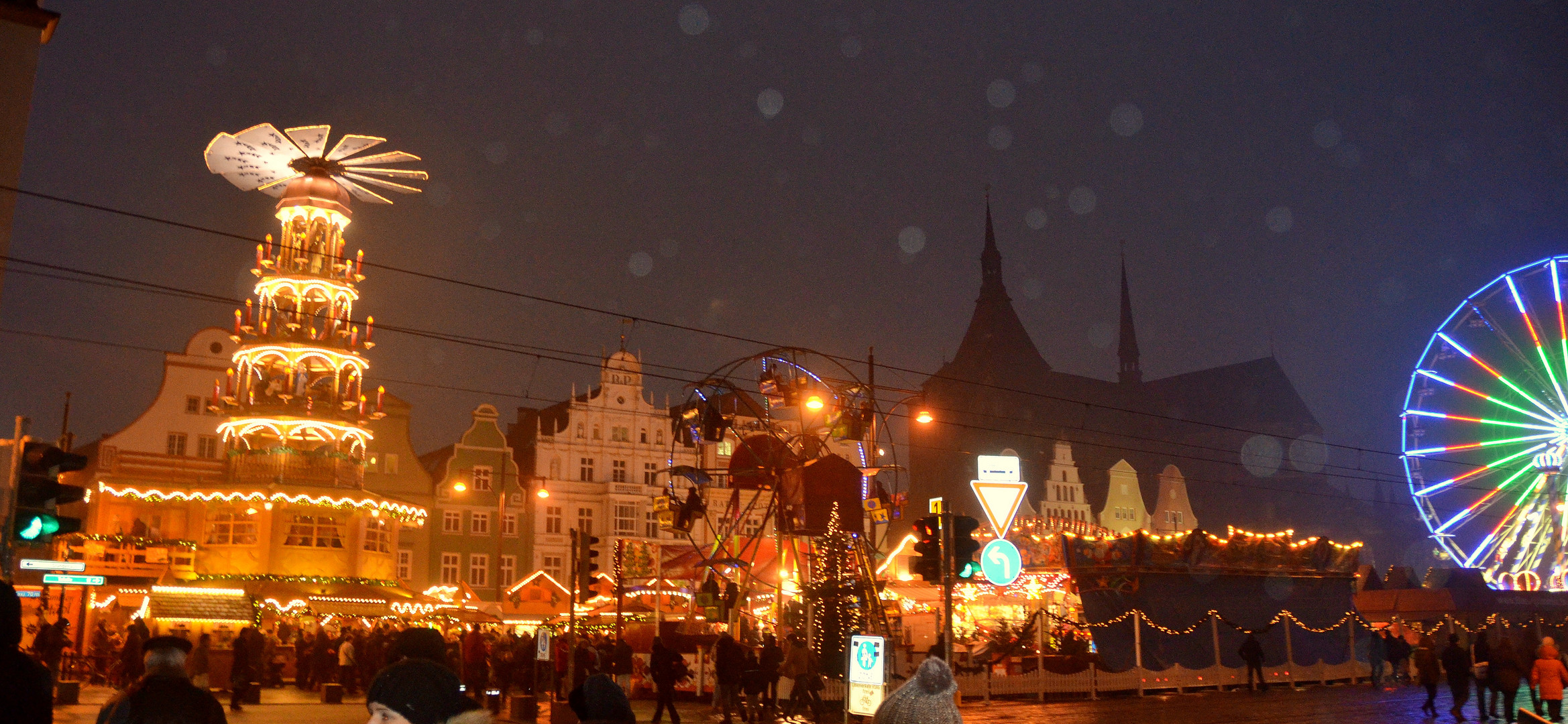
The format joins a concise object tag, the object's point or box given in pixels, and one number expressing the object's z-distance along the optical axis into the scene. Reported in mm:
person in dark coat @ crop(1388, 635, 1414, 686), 32594
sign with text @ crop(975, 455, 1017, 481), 19562
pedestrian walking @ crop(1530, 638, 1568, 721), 18234
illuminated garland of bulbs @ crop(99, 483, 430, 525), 37781
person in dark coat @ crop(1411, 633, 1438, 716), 22859
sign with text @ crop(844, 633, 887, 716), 12977
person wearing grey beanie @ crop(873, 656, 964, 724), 5848
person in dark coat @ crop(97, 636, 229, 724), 5711
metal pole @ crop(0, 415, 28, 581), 11961
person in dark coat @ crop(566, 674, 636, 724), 6359
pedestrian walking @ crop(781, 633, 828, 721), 21517
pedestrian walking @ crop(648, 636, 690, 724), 19844
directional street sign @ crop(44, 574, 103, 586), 20784
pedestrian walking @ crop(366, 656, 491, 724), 4023
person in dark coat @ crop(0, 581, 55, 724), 5566
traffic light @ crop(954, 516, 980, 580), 13492
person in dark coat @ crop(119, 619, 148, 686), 24969
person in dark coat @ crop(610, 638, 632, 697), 21842
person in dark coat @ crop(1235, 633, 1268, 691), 29219
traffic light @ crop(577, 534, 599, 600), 19938
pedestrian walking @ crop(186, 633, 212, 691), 20859
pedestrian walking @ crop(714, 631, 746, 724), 20938
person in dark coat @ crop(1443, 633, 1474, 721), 21125
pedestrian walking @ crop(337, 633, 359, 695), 28516
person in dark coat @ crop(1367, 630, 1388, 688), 32062
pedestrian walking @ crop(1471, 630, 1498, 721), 21719
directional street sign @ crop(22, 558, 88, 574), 18172
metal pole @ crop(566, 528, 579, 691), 19388
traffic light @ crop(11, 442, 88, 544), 11680
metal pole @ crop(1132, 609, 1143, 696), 29484
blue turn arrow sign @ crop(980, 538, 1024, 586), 17047
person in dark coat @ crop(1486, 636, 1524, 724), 20016
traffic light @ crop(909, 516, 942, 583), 13406
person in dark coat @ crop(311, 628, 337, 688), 29891
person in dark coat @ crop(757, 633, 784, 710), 22094
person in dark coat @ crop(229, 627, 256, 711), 23203
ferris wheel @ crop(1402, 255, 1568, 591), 35156
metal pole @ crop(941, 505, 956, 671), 12289
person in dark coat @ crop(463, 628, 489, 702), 26031
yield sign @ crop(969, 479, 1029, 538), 16078
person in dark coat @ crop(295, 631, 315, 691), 31339
